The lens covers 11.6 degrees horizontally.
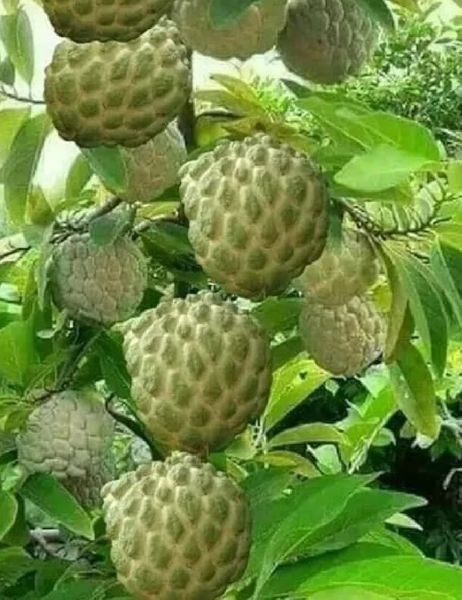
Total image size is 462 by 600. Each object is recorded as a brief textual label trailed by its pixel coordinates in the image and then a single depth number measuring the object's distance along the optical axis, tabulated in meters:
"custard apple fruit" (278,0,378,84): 1.34
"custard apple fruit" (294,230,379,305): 1.31
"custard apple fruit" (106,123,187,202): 1.31
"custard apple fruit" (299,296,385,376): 1.40
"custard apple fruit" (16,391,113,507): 1.46
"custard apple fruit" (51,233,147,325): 1.44
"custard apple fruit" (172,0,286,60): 1.23
